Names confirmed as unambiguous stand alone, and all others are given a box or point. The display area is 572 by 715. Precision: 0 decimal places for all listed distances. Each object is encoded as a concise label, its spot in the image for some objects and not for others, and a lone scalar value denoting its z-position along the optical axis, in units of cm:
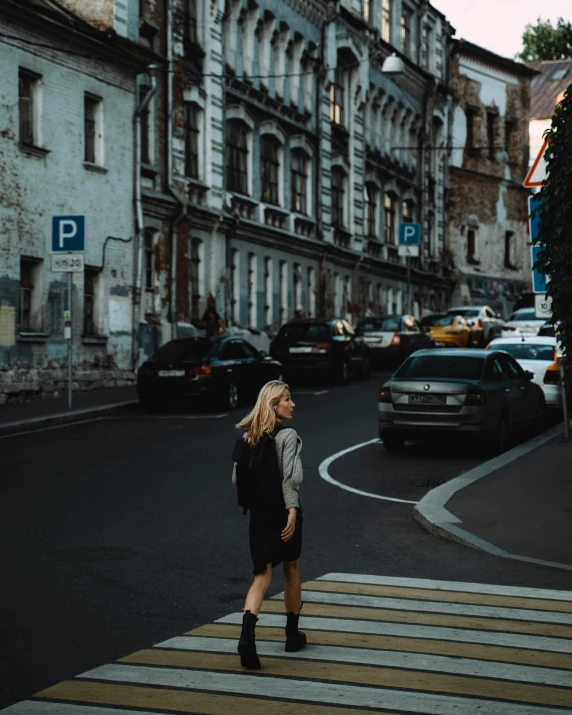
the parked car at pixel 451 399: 1670
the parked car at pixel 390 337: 3581
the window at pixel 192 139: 3394
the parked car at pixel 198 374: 2327
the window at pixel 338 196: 4604
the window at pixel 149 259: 3106
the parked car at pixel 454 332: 4228
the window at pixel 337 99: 4597
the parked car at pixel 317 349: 3008
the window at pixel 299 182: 4197
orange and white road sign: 1293
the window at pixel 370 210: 5040
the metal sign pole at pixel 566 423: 1769
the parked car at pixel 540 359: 2098
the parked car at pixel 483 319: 4434
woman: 665
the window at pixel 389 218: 5291
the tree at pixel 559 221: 1162
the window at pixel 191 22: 3412
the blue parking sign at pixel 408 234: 4328
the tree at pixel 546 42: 8006
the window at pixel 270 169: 3950
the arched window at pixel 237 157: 3681
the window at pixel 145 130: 3108
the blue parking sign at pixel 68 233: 2184
